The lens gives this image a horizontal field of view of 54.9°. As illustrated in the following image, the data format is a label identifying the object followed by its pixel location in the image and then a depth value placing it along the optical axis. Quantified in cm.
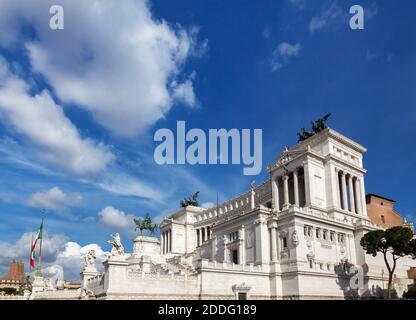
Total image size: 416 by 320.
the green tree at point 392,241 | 4916
